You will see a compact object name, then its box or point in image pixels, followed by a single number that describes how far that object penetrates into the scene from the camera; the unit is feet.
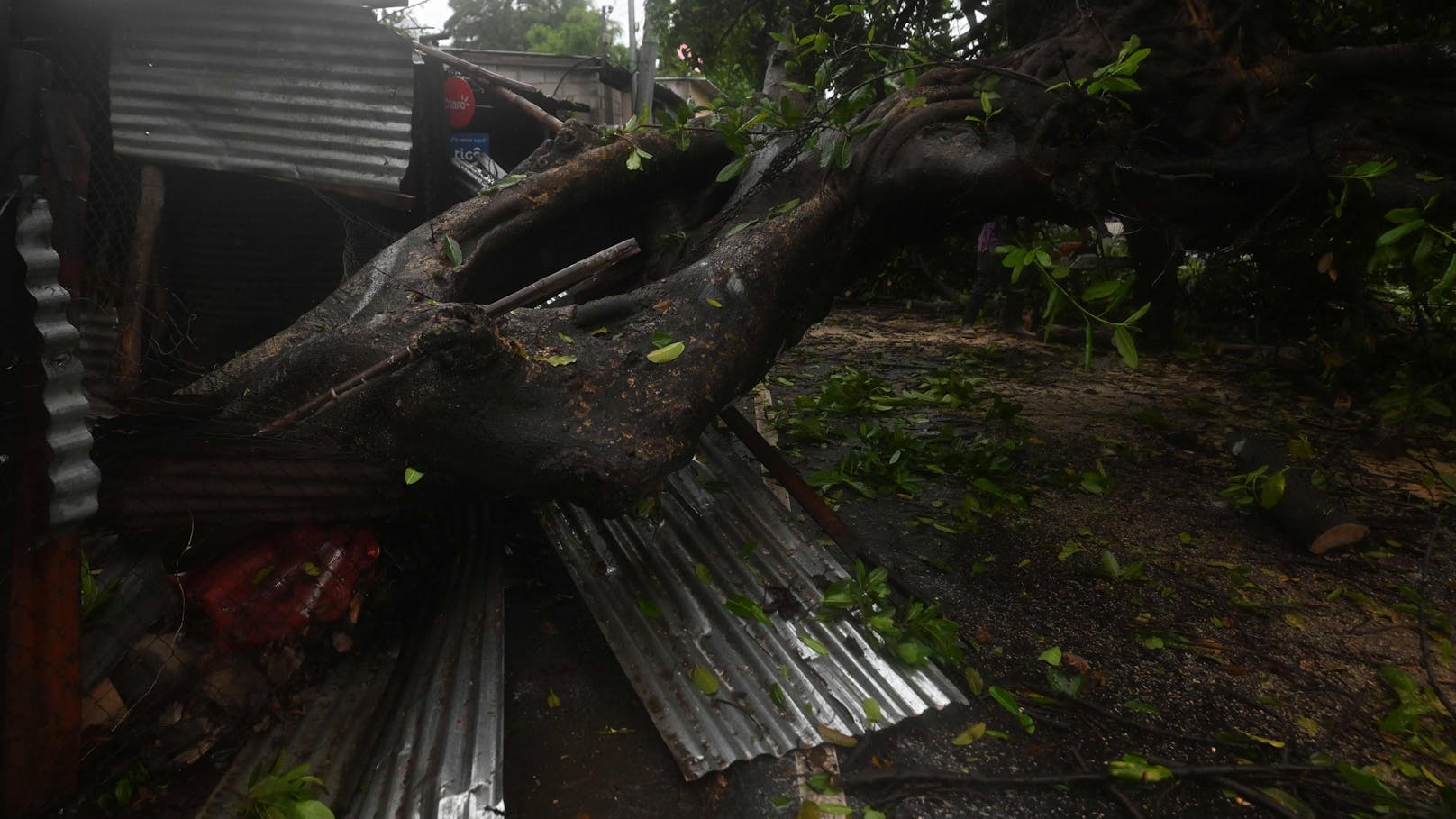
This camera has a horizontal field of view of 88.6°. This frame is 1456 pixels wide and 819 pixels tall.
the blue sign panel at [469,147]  21.89
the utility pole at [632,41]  33.27
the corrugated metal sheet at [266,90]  14.43
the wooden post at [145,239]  14.60
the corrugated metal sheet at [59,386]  5.80
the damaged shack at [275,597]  6.01
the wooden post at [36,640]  5.90
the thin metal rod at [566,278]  8.36
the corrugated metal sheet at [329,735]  6.70
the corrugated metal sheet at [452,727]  6.46
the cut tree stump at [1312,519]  10.75
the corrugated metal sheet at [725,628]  7.48
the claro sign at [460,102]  21.07
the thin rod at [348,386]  7.14
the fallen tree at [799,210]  8.32
